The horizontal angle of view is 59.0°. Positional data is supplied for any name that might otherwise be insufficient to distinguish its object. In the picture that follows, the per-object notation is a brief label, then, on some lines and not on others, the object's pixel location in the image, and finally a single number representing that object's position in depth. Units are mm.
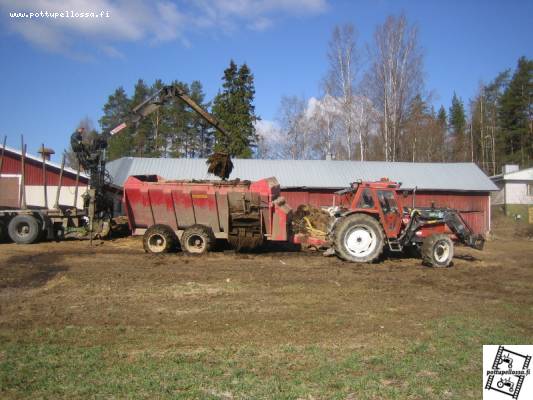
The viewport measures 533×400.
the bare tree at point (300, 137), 48906
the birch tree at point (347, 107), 35125
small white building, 37594
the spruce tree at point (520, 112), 50062
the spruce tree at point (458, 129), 56156
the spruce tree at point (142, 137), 48156
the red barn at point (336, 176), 24609
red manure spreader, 12953
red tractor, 12734
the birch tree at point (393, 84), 35125
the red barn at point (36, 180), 21516
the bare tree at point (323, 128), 38969
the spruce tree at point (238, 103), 40781
